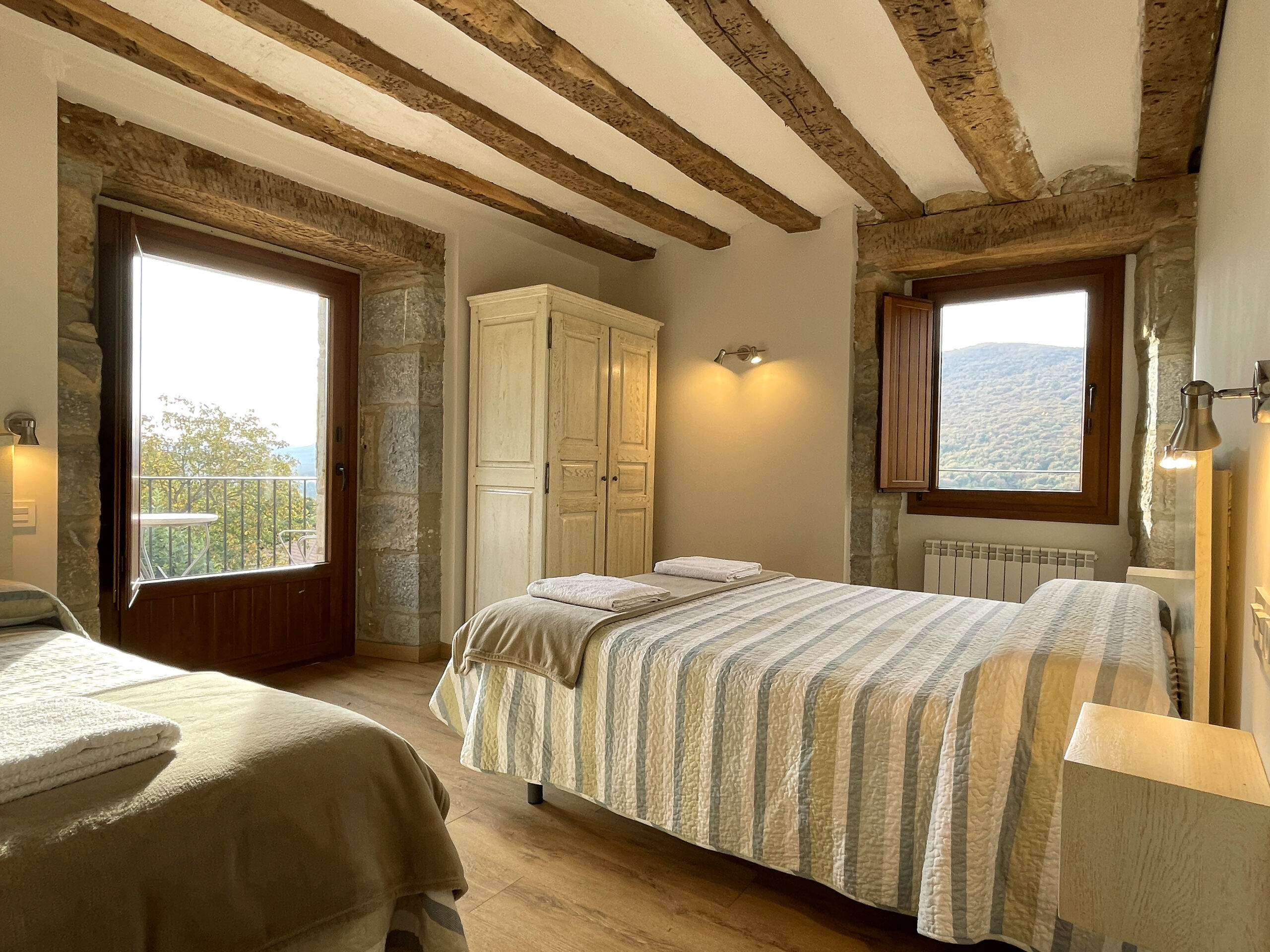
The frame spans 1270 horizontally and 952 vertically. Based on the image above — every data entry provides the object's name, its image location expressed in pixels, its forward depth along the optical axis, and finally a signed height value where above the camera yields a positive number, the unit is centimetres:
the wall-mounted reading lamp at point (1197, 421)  126 +9
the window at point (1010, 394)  375 +42
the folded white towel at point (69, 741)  94 -38
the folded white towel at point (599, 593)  228 -40
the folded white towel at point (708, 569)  287 -41
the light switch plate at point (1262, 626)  102 -22
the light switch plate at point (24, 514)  240 -17
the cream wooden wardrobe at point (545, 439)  379 +15
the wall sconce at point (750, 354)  428 +68
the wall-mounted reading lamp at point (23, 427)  236 +11
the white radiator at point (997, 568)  372 -51
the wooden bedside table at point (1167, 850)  86 -46
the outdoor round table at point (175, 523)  327 -27
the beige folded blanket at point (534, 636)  211 -51
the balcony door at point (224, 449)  301 +7
